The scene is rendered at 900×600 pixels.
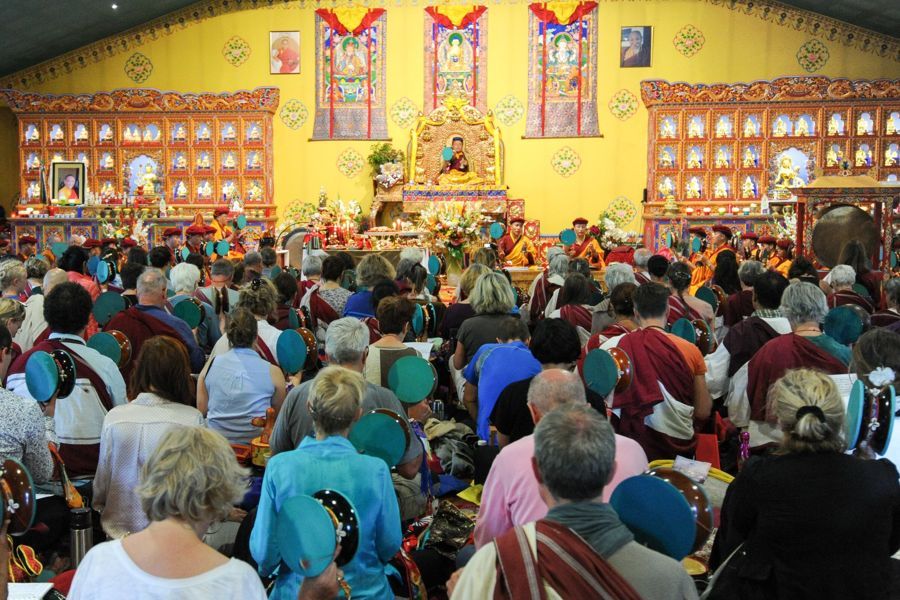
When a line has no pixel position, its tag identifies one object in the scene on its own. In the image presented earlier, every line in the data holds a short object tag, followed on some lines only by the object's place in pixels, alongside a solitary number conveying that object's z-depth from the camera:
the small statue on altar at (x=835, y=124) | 16.64
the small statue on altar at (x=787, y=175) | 16.25
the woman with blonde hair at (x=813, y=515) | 2.76
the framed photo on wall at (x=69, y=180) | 17.44
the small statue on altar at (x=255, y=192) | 17.78
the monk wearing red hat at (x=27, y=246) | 13.59
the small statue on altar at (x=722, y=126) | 16.92
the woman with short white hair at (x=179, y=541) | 2.24
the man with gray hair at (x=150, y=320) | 5.80
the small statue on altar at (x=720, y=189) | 17.05
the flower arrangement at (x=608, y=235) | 13.77
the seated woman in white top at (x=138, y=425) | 3.73
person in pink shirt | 3.01
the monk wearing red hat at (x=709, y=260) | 11.82
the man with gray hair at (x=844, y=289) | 7.16
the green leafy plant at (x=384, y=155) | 17.64
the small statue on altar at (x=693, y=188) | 17.09
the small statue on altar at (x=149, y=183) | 17.25
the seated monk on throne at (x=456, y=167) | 17.34
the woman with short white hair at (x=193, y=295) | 7.23
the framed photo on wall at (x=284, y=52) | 17.97
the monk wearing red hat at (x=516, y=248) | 14.33
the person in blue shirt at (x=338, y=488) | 3.03
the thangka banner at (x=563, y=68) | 17.53
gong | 11.28
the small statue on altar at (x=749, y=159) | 16.92
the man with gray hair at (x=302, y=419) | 3.93
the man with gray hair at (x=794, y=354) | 4.64
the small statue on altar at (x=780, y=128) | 16.77
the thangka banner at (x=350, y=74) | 17.84
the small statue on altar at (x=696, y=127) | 16.97
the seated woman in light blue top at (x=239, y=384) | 4.80
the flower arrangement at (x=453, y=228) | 12.56
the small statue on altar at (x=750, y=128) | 16.88
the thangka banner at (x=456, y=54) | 17.73
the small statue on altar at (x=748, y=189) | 16.89
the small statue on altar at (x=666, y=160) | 17.12
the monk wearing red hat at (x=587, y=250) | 13.59
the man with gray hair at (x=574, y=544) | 2.08
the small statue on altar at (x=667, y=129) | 17.05
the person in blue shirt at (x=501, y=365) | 4.70
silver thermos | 3.78
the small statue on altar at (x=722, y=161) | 17.02
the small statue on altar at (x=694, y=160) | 17.05
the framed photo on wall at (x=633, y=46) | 17.52
